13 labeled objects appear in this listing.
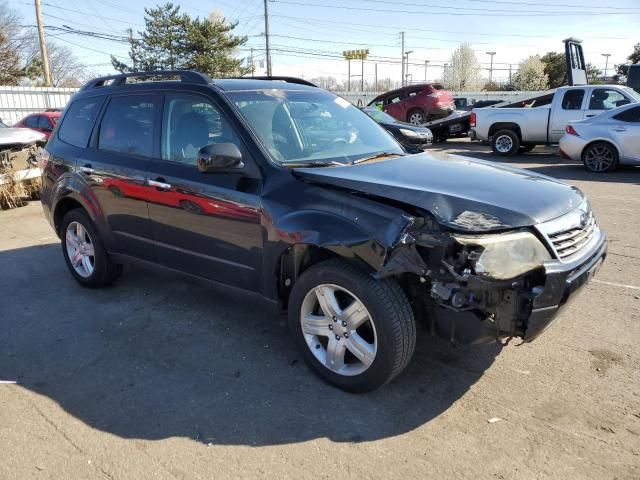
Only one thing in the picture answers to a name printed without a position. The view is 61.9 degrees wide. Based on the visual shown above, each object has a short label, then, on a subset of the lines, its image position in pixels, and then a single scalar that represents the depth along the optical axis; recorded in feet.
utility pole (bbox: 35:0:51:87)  99.60
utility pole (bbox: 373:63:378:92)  307.37
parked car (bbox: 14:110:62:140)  50.55
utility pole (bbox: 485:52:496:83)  267.35
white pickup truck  44.86
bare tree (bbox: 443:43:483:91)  277.44
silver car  36.80
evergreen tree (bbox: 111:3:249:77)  140.26
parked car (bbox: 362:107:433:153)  44.29
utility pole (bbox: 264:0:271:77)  160.66
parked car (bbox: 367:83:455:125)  65.16
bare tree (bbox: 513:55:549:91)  180.75
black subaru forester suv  9.30
